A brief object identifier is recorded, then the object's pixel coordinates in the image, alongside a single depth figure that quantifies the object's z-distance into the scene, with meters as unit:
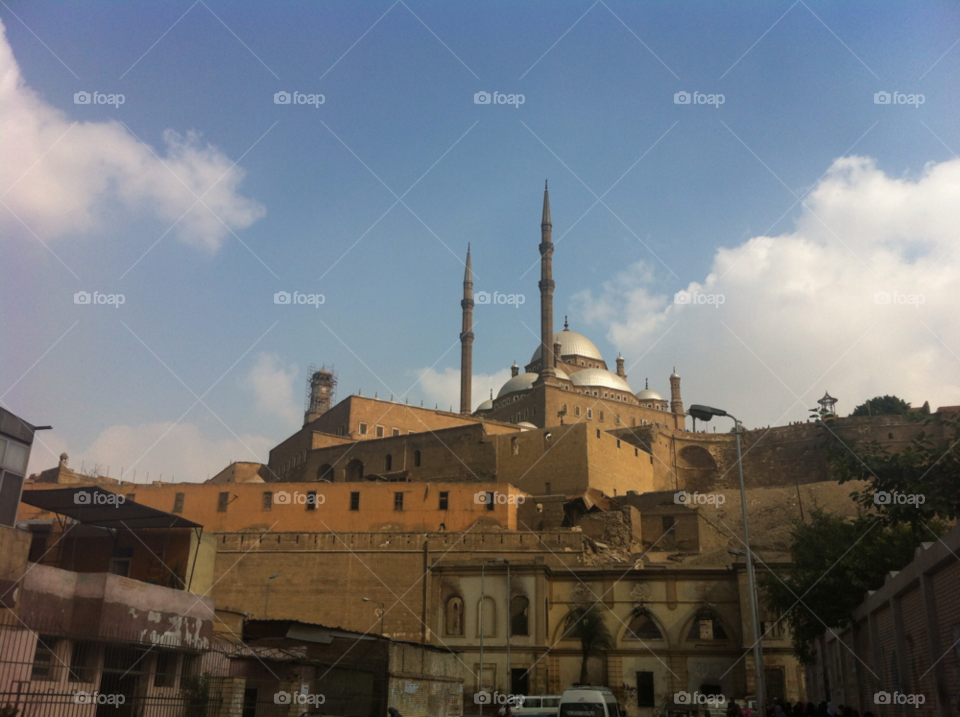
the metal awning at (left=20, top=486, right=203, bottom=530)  23.72
